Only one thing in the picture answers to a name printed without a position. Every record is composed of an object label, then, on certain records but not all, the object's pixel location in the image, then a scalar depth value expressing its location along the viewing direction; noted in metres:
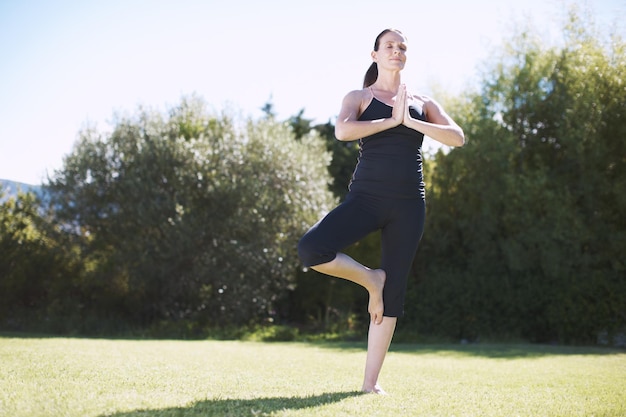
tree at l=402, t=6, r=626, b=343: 10.87
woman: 3.60
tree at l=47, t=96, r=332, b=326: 11.98
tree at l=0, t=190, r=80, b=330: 12.40
